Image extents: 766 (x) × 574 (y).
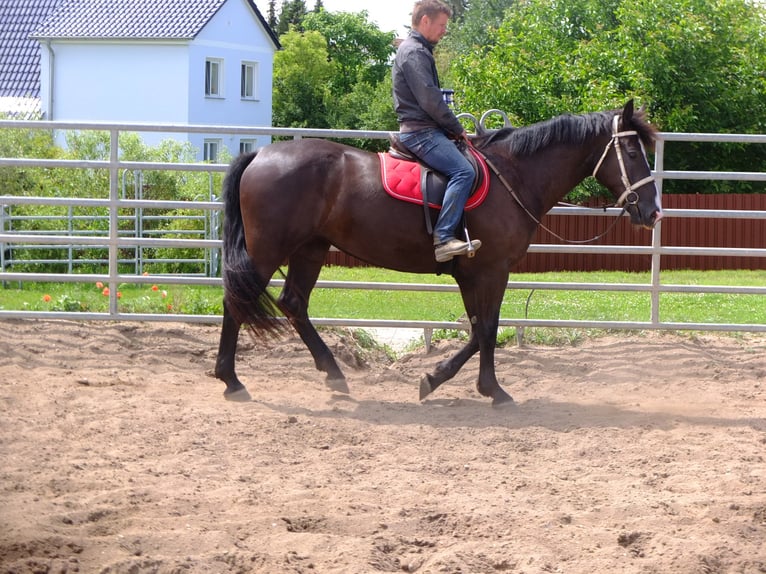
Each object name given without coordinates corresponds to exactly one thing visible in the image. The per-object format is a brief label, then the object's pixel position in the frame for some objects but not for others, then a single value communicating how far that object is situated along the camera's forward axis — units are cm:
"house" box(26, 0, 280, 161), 3747
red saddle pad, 660
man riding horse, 642
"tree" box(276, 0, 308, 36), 7975
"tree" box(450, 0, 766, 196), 2133
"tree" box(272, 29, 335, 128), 4975
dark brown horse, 664
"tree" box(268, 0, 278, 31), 8600
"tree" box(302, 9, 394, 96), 6761
